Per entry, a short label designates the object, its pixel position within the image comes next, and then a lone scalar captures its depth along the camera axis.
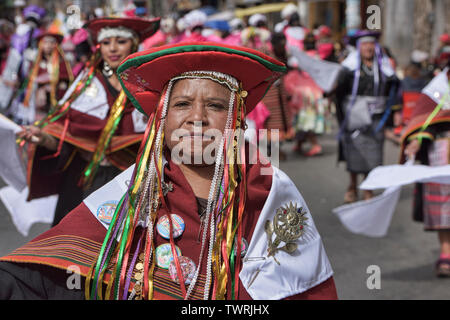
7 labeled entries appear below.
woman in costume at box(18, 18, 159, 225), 4.33
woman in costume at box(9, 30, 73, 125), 8.96
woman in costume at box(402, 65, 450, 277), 5.45
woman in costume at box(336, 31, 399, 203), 7.86
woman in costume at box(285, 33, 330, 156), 11.92
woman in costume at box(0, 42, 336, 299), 2.25
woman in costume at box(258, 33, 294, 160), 10.18
